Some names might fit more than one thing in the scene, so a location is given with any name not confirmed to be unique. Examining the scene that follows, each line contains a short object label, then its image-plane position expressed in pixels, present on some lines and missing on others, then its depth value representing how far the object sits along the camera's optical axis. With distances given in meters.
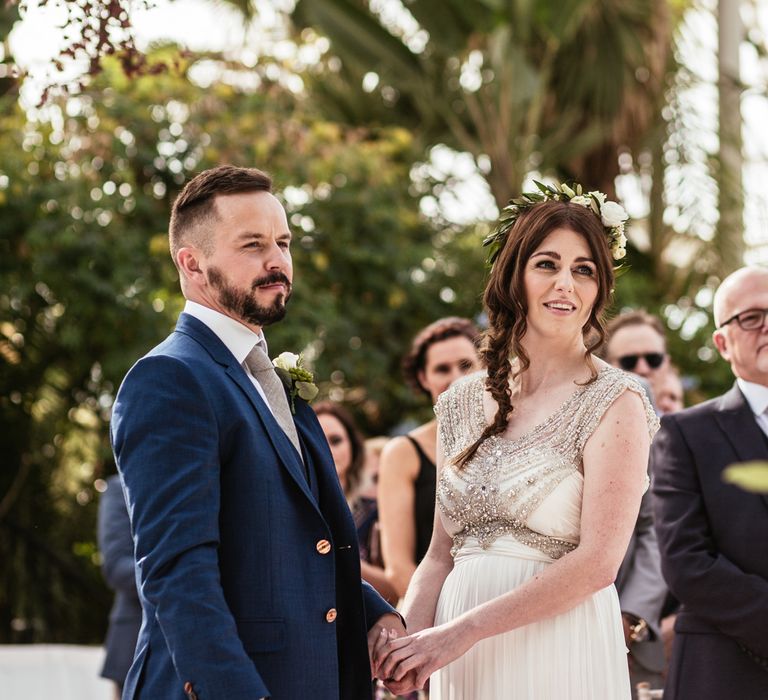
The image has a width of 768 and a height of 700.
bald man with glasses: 4.07
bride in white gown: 3.31
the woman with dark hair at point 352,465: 6.10
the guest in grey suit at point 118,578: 6.71
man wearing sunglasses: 5.88
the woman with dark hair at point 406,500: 5.02
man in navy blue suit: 2.77
